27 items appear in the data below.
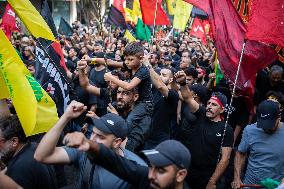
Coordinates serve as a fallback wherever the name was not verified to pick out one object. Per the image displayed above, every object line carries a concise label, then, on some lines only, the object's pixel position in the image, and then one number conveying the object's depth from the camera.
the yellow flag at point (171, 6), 12.73
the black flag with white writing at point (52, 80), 5.00
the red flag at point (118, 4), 14.55
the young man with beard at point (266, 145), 4.50
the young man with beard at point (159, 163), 2.73
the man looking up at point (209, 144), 4.79
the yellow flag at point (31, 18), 4.32
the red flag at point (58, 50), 5.60
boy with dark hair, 4.68
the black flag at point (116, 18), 12.95
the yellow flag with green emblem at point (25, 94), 3.86
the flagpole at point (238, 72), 4.74
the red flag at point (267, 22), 4.68
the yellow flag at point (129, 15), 15.33
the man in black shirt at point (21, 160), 3.41
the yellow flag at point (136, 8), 13.99
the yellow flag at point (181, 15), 12.38
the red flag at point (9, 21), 10.55
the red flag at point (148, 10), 9.77
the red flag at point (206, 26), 16.23
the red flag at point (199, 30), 13.88
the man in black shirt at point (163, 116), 5.74
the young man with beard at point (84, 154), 2.98
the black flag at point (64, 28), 15.01
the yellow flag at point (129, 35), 11.48
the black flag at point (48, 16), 6.01
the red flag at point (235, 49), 5.15
